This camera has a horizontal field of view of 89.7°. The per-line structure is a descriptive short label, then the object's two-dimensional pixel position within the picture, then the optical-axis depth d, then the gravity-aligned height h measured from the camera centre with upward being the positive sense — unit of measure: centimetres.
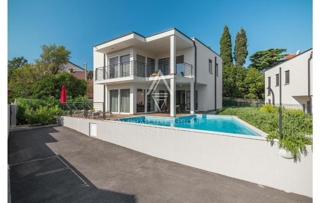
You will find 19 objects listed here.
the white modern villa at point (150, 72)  1267 +261
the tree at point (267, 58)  3136 +848
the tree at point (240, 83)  2705 +300
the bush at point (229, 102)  2486 -17
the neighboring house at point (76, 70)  3472 +719
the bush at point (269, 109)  1049 -54
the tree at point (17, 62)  3254 +839
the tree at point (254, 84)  2600 +275
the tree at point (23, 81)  2036 +282
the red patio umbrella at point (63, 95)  1120 +41
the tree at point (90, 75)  4505 +723
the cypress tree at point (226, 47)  3433 +1169
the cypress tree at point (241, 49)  3494 +1154
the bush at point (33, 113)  1105 -90
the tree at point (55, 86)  2006 +200
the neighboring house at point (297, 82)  1428 +187
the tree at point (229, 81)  2747 +339
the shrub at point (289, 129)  387 -89
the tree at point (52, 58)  2433 +678
